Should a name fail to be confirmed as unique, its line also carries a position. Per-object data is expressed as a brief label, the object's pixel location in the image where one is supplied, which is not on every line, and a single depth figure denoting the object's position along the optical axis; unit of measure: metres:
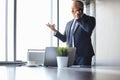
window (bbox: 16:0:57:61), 5.88
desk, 1.73
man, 3.61
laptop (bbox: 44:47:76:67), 2.95
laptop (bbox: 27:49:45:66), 3.10
